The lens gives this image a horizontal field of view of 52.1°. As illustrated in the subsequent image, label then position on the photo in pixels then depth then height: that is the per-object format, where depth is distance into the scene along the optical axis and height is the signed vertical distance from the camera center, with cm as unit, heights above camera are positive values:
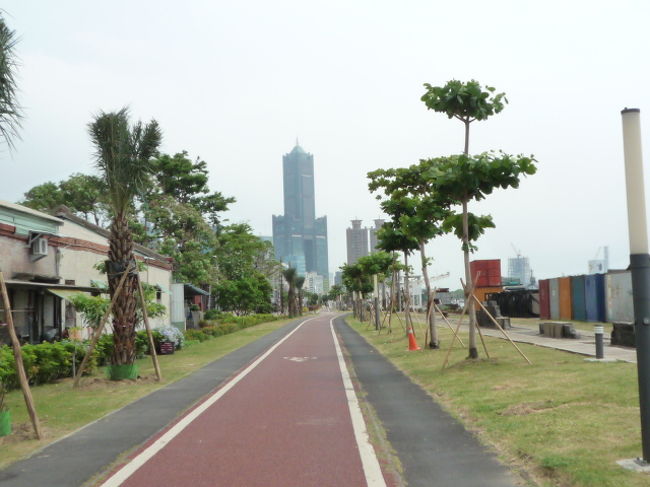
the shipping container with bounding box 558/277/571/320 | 3606 -58
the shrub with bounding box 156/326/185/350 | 2512 -143
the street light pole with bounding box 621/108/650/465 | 618 +29
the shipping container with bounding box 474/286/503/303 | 5266 -17
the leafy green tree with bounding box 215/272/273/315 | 6050 +25
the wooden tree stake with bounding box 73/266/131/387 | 1417 -56
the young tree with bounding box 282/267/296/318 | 8231 +141
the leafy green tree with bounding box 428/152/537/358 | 1472 +251
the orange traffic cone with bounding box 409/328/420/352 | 2150 -169
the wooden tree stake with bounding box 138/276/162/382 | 1545 -101
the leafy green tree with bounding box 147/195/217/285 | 4350 +422
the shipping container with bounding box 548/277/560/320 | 3784 -59
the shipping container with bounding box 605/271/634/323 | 2922 -50
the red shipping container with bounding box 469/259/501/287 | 5372 +150
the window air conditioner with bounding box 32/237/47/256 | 2172 +184
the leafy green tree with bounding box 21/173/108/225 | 5031 +799
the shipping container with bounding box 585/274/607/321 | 3198 -56
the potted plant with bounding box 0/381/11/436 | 886 -155
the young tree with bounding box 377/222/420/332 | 2483 +195
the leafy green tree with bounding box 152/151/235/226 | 5106 +909
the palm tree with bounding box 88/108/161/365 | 1550 +274
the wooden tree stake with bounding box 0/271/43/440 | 889 -97
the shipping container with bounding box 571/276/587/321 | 3406 -67
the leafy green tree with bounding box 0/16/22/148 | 929 +315
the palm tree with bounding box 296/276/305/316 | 8906 +6
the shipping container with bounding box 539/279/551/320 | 3947 -84
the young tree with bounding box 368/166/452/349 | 1997 +285
